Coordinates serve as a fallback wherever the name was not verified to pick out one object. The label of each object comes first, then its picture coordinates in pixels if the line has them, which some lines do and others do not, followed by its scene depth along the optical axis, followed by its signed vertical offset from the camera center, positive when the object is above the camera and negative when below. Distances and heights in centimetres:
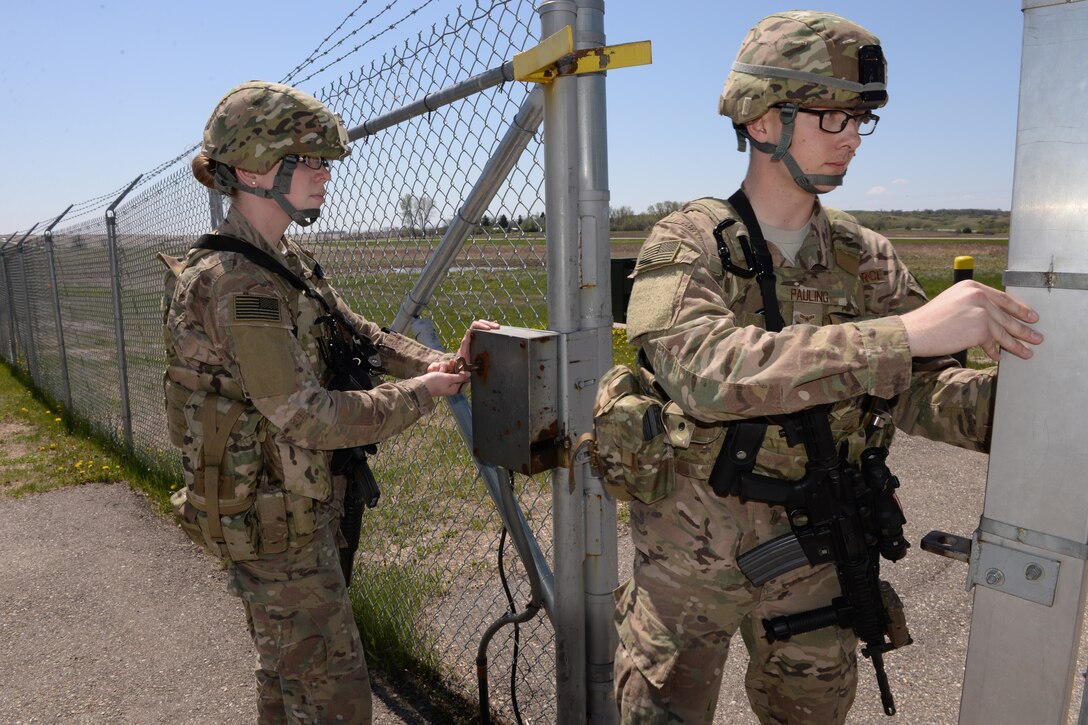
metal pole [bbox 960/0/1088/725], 112 -33
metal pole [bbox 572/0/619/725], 191 -24
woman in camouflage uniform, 225 -54
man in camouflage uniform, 173 -29
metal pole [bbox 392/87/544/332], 212 +9
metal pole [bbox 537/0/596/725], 193 -29
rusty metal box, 196 -42
